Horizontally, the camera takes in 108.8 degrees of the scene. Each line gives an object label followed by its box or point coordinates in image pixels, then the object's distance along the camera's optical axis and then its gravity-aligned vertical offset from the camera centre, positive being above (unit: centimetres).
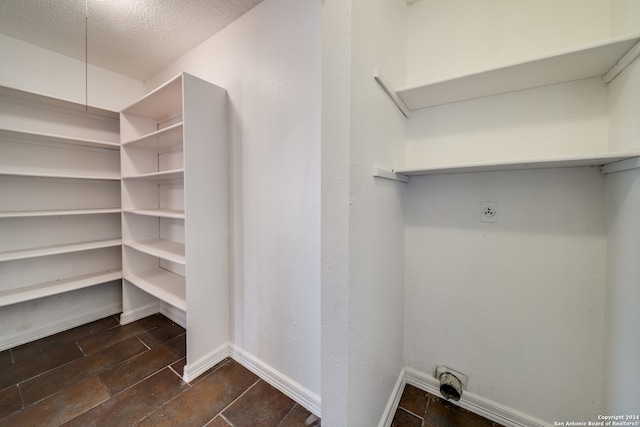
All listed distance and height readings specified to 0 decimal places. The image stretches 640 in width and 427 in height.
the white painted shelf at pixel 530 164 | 87 +20
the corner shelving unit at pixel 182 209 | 164 -1
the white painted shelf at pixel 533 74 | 88 +62
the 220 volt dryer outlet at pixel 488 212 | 129 -2
